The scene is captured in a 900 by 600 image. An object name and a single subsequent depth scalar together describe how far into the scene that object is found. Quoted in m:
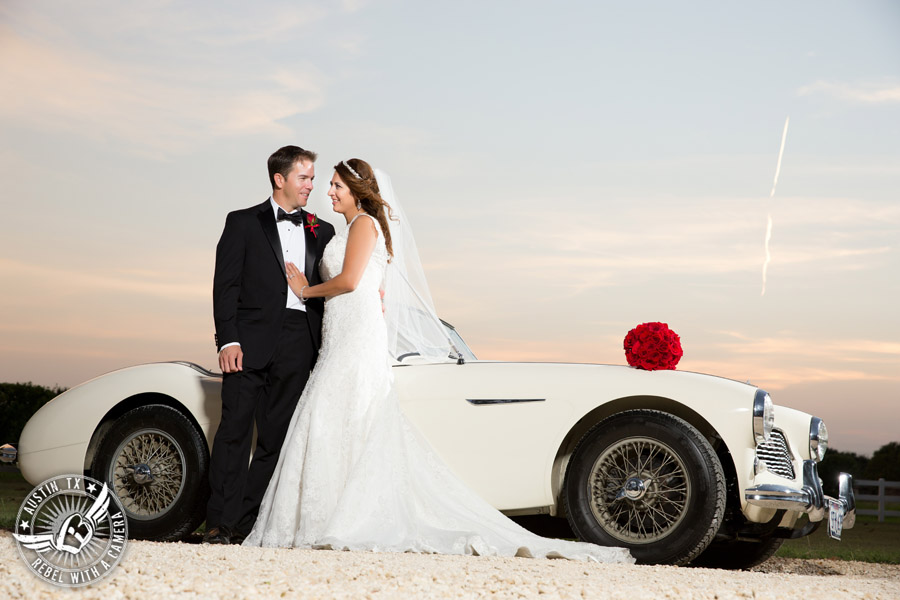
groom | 5.76
